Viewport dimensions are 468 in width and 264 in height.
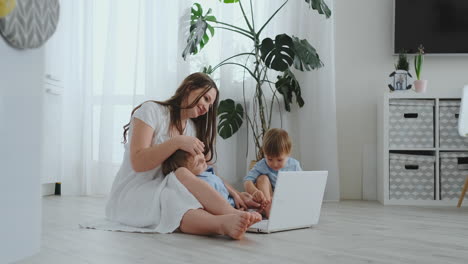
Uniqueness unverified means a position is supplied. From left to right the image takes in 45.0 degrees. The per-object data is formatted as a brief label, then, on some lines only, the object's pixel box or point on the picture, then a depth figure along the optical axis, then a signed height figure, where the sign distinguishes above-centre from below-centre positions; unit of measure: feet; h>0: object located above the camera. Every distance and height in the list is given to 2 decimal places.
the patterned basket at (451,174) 10.62 -0.74
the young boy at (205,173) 6.47 -0.50
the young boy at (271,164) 7.79 -0.45
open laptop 6.15 -0.78
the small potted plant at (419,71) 10.88 +1.25
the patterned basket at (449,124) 10.69 +0.20
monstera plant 10.41 +1.36
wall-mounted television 11.62 +2.25
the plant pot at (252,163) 10.84 -0.58
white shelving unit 10.62 -0.27
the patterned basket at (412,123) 10.73 +0.22
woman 5.97 -0.53
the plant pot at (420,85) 10.87 +0.95
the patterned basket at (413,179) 10.68 -0.84
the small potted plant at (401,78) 10.96 +1.09
